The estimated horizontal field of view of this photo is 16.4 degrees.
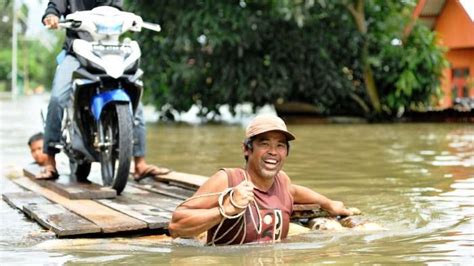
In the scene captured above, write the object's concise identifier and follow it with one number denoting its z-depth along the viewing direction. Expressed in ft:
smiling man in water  25.24
